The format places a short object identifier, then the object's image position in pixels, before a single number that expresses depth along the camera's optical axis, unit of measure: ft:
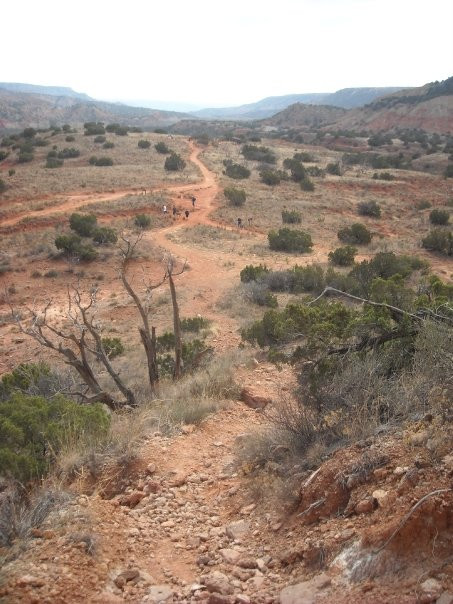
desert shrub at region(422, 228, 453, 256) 66.54
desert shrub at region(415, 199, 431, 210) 95.52
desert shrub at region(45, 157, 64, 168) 117.60
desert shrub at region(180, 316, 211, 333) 41.57
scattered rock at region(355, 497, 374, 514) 9.78
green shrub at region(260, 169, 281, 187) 112.47
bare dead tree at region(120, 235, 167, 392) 23.76
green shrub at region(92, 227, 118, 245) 68.64
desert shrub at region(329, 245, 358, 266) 60.75
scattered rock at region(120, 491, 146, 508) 13.46
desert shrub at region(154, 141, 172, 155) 145.59
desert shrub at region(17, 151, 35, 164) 126.41
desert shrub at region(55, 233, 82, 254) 63.77
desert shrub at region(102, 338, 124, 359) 38.01
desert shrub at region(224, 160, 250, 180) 117.60
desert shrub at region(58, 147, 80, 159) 131.72
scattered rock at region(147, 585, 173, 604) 9.69
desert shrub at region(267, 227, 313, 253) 69.21
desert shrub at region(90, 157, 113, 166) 125.08
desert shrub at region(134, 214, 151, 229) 78.12
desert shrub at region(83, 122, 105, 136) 162.19
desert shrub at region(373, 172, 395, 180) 120.80
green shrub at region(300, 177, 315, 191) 109.19
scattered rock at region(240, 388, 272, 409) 21.36
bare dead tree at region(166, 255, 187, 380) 24.61
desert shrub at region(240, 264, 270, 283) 54.13
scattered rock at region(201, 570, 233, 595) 9.67
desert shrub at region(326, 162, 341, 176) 130.72
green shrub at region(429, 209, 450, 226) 82.94
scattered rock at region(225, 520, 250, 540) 11.75
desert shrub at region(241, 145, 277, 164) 142.71
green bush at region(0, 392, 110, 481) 14.65
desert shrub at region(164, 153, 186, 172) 122.31
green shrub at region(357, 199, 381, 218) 91.76
